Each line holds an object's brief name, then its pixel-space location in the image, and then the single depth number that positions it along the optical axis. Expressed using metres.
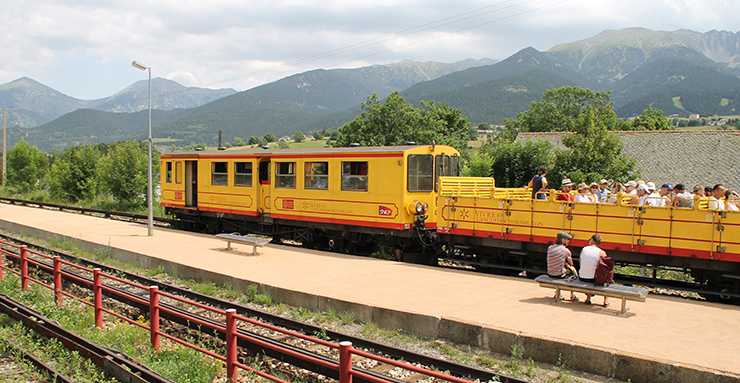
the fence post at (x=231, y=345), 5.66
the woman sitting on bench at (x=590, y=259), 8.62
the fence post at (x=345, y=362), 4.62
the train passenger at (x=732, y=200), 9.99
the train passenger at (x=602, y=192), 12.07
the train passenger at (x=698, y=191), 10.77
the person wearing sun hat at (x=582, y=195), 11.56
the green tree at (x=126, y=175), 34.00
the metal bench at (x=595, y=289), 8.11
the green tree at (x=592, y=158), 23.53
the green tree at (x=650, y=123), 72.31
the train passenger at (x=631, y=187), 12.39
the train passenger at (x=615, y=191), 11.19
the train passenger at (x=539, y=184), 12.42
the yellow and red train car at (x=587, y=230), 9.95
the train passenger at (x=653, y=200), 10.67
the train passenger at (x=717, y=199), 9.95
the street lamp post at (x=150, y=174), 17.58
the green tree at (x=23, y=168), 43.41
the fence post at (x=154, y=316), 6.76
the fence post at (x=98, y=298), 7.74
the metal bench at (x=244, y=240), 14.43
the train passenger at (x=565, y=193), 11.84
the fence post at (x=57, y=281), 9.10
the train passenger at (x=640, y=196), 10.88
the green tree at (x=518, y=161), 29.00
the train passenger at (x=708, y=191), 10.55
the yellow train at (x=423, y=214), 10.27
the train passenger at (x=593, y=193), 11.81
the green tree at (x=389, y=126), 49.16
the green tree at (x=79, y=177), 37.00
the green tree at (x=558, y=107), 78.00
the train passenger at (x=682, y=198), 10.20
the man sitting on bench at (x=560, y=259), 9.18
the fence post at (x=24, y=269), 9.85
